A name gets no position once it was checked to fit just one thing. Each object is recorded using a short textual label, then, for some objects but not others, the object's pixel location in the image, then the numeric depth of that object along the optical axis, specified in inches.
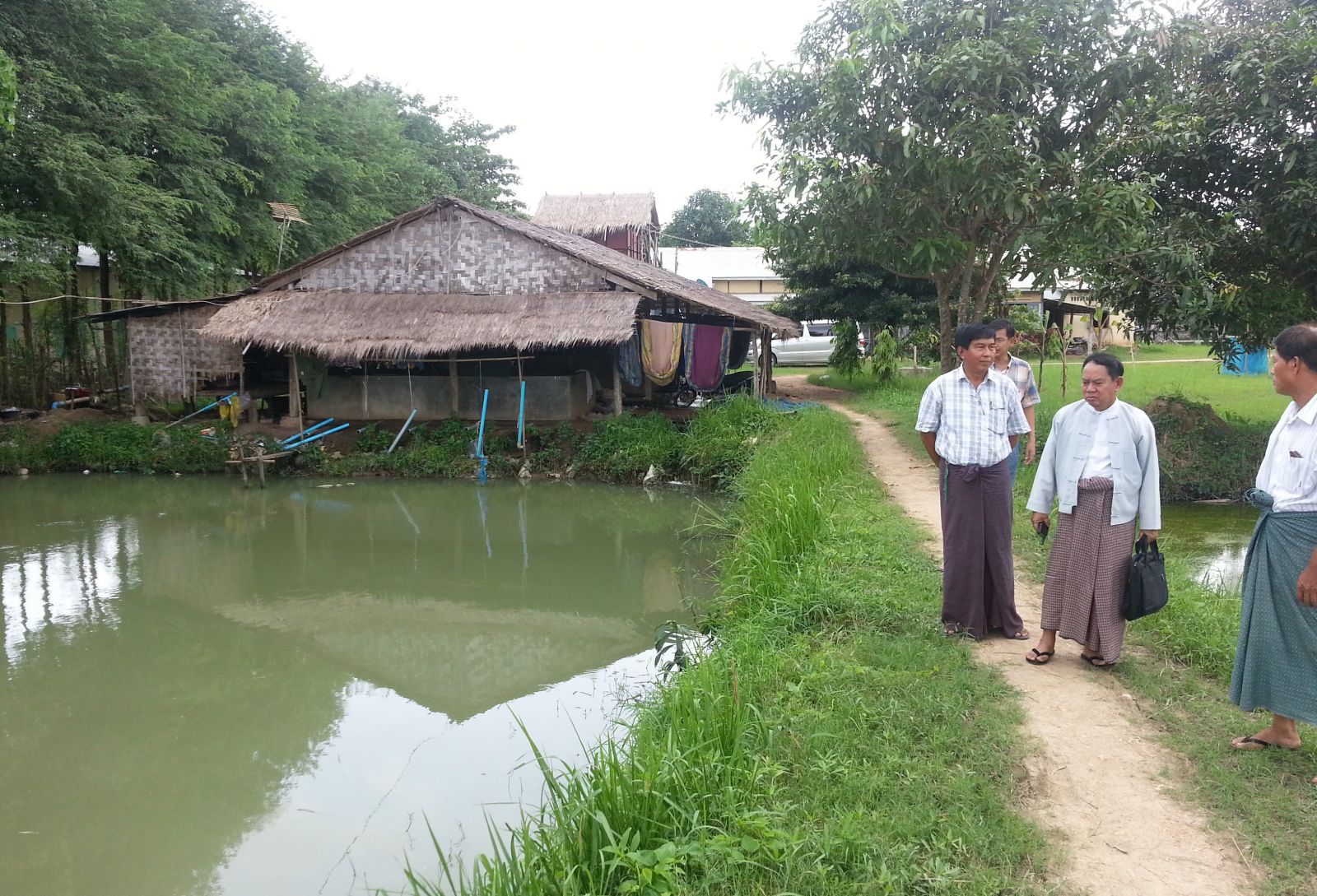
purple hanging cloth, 577.3
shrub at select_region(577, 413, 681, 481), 455.8
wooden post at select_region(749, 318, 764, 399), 524.1
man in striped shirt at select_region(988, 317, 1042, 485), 230.8
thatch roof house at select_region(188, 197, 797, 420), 482.6
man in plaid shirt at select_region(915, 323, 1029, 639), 161.0
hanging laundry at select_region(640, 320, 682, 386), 562.3
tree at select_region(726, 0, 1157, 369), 327.9
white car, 978.7
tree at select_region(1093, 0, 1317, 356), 360.5
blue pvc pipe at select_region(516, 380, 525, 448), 483.2
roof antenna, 554.9
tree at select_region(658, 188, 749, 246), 1604.3
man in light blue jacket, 143.4
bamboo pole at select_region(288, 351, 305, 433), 516.1
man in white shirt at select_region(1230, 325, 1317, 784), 114.1
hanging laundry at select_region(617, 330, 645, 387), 545.6
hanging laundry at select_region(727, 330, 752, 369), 661.3
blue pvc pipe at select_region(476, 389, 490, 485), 473.7
